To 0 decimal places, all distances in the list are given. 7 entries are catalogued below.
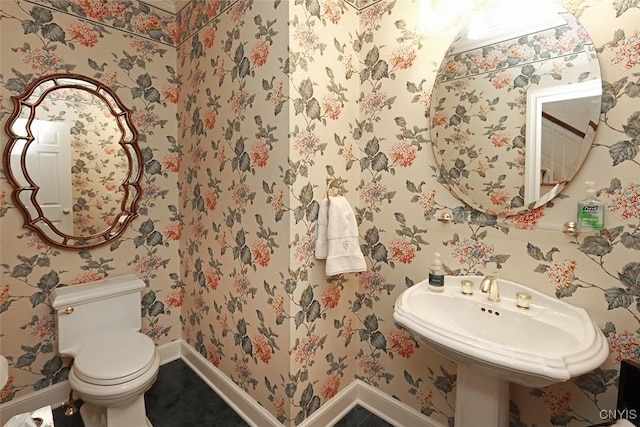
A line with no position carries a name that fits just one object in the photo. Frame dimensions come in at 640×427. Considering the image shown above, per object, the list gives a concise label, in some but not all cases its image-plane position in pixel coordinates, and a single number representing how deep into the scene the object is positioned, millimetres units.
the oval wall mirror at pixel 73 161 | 1610
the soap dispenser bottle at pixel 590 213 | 1021
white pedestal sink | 822
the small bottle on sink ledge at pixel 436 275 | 1295
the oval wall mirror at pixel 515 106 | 1059
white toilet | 1346
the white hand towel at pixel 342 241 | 1433
